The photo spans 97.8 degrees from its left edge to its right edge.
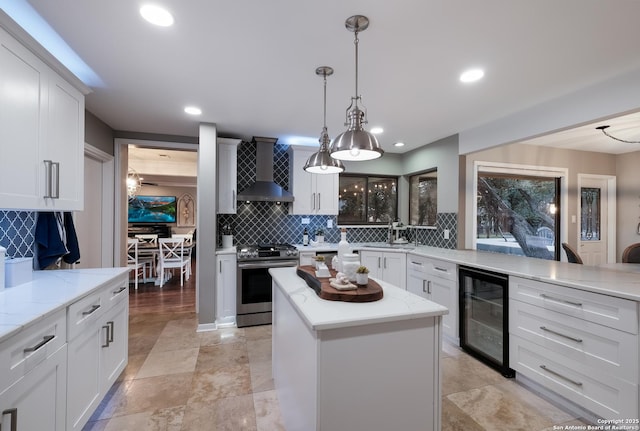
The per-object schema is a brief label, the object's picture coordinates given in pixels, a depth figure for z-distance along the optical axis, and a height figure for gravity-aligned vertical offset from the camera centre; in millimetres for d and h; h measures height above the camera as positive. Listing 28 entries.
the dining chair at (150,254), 5301 -744
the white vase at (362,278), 1680 -365
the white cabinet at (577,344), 1642 -847
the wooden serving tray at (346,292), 1492 -413
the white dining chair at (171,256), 5125 -764
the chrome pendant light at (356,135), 1541 +472
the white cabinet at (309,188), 4090 +440
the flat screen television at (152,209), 8617 +227
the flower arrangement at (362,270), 1674 -315
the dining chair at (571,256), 3147 -426
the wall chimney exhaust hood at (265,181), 3789 +514
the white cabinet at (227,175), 3693 +554
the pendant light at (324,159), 1990 +421
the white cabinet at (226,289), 3434 -896
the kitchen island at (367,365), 1229 -691
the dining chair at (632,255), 3186 -405
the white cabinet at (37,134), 1511 +518
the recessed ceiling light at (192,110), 2846 +1107
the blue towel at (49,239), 2221 -190
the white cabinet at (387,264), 3721 -644
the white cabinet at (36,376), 1104 -715
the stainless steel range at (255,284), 3445 -836
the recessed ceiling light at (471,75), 2078 +1098
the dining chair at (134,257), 4945 -761
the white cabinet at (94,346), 1554 -854
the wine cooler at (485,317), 2373 -926
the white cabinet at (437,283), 2914 -742
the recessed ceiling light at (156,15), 1473 +1098
